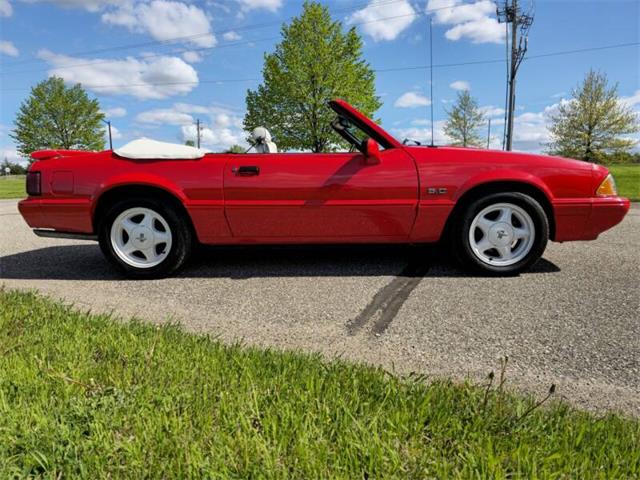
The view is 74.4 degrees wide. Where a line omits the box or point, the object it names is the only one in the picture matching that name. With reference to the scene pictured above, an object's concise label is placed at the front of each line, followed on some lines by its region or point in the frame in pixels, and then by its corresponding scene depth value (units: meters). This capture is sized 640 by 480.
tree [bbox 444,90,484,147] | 28.48
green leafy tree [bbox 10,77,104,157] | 38.81
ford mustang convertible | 3.28
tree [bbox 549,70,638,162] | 25.94
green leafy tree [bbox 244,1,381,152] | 18.50
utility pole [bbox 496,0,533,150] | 19.42
